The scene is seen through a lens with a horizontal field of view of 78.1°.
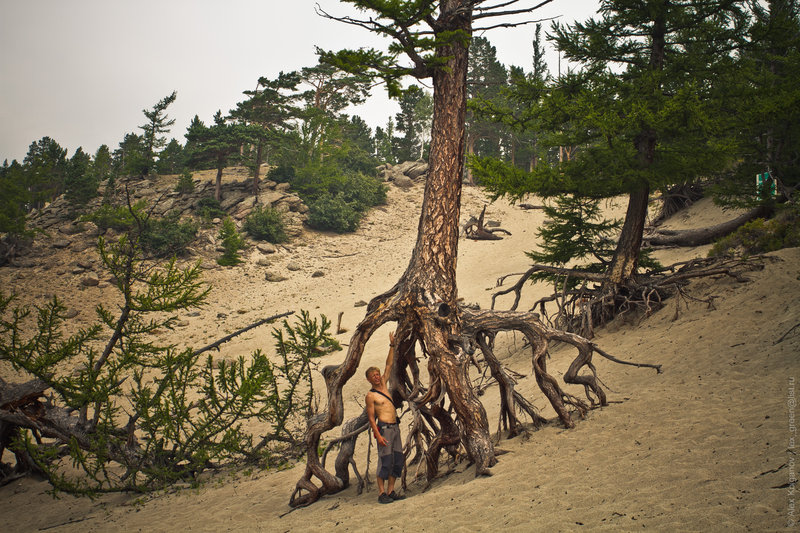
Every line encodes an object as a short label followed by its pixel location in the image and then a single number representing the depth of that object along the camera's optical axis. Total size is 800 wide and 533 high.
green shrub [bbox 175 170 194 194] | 39.22
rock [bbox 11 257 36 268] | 29.19
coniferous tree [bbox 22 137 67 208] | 37.69
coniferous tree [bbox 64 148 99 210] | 35.81
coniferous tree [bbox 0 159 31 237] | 29.30
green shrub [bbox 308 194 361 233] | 36.75
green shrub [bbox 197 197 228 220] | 34.53
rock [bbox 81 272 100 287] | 27.03
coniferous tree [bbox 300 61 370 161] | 40.06
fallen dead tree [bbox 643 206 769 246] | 17.69
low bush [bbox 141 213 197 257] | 29.59
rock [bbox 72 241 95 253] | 30.91
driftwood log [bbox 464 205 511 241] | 31.44
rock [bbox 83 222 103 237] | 32.96
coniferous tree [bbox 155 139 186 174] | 46.91
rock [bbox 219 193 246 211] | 37.38
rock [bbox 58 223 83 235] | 33.34
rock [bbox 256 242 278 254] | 32.53
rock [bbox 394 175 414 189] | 47.84
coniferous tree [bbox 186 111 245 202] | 37.09
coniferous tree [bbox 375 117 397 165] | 55.39
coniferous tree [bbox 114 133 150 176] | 44.62
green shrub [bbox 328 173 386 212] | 40.78
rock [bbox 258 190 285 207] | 37.16
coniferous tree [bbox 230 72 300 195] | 42.03
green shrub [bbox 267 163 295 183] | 40.62
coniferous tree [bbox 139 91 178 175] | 53.59
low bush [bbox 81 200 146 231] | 31.06
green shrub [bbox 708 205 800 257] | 14.23
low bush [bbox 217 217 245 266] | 30.14
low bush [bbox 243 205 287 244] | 33.75
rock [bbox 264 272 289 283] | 29.09
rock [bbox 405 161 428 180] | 49.47
